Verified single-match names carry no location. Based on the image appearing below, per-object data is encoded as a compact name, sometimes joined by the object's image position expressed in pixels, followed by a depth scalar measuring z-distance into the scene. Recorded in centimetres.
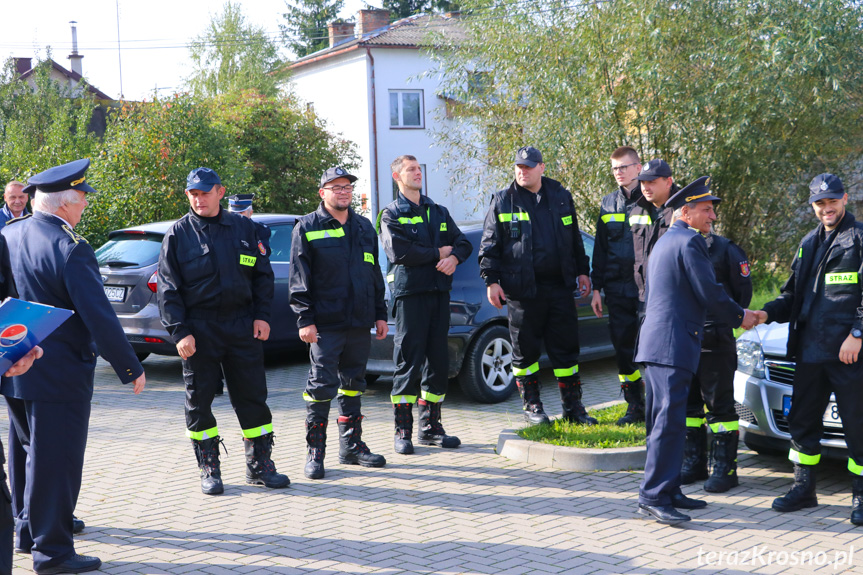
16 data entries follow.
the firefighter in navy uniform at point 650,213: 641
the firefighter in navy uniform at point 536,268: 727
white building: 3566
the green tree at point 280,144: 2647
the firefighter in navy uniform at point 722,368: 586
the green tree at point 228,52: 4134
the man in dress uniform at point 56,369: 474
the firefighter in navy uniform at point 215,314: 599
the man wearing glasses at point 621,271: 732
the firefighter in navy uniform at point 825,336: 532
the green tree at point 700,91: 1245
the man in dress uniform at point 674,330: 530
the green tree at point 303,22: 5588
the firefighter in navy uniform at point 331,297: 648
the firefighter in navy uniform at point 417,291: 700
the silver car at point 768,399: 578
